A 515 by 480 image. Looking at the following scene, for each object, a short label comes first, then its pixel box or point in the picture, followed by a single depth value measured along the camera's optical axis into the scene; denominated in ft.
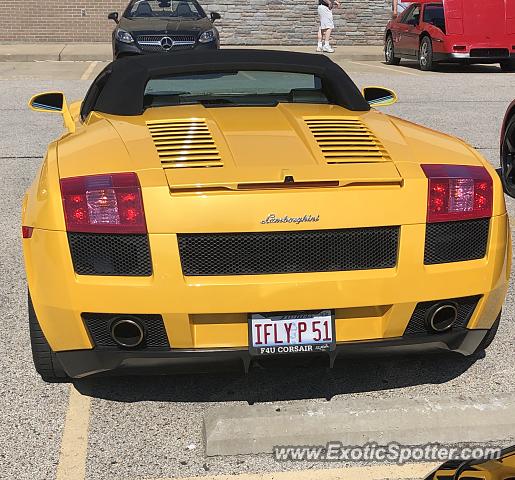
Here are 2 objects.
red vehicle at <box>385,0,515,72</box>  59.41
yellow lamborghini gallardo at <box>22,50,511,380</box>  9.70
